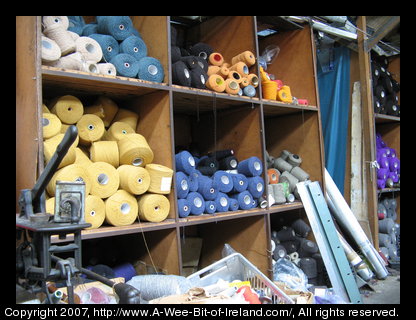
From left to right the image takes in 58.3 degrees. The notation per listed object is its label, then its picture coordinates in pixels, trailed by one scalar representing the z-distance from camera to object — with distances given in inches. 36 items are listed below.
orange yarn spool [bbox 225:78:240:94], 97.3
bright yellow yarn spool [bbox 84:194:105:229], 68.6
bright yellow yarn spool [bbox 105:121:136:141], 81.3
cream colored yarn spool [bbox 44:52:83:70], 68.8
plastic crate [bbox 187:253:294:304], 76.5
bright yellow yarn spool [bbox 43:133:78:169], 66.4
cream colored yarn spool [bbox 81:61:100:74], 72.5
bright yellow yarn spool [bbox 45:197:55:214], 64.0
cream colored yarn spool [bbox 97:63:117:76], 75.3
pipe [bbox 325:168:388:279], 128.0
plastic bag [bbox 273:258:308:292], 104.3
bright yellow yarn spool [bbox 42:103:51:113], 72.2
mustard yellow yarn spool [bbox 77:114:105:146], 76.4
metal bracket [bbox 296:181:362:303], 110.7
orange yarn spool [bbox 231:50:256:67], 104.9
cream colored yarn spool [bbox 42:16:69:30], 70.9
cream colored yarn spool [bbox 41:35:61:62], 65.7
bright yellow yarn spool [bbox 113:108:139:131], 86.7
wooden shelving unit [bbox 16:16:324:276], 67.6
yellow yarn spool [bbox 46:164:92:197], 66.3
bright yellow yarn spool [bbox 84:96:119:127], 83.0
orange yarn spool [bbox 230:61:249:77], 102.9
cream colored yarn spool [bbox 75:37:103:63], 75.1
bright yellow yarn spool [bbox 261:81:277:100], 113.0
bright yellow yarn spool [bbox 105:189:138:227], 72.4
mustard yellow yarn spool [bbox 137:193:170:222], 77.0
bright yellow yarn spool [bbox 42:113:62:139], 68.9
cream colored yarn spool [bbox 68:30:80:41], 75.1
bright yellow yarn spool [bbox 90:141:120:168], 76.3
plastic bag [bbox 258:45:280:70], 134.9
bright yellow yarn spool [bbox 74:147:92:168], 73.2
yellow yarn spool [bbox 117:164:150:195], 75.1
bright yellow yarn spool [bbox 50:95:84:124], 73.8
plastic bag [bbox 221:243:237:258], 100.0
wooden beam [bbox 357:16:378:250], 141.3
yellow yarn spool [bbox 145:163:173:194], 78.8
